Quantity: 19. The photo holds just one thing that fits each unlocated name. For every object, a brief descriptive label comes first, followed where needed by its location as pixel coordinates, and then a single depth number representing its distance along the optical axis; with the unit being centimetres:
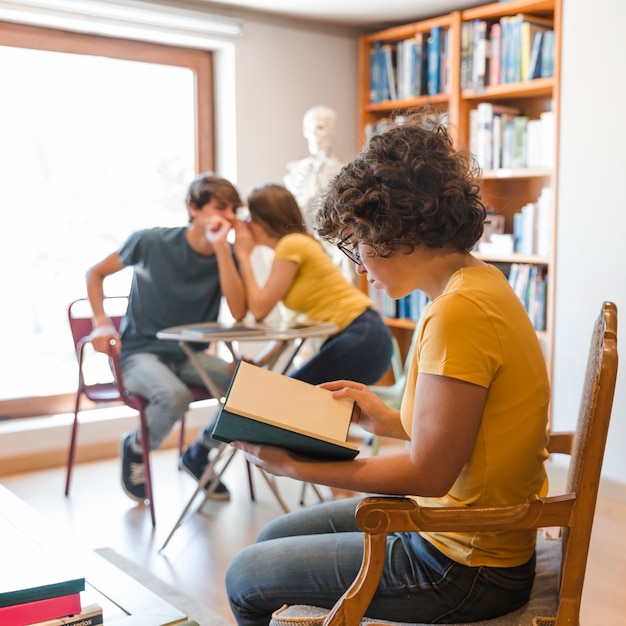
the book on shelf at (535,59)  389
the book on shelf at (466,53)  422
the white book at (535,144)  399
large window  406
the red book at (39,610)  130
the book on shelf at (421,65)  448
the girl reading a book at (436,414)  125
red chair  320
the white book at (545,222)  391
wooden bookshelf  382
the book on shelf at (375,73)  477
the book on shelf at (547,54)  384
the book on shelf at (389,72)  468
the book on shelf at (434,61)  439
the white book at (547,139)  387
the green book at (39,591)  131
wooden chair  126
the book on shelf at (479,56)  414
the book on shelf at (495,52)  409
